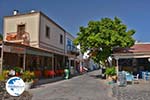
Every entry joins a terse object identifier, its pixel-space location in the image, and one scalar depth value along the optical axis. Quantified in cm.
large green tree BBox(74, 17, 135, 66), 1219
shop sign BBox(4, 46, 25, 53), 764
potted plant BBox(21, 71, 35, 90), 781
